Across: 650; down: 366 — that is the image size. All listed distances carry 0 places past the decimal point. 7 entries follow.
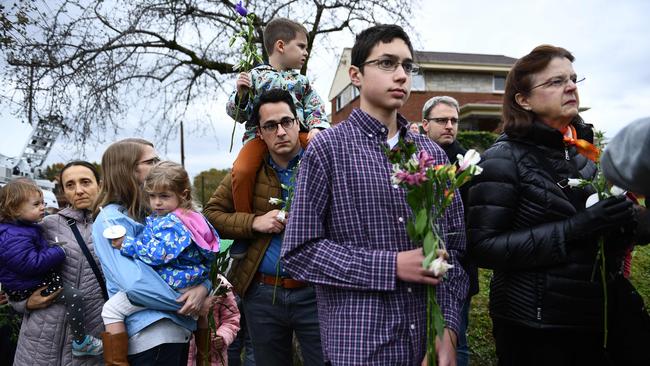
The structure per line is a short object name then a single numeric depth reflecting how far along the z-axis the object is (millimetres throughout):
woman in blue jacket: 2508
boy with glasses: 1817
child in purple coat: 3100
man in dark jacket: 4152
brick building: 28797
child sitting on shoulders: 2998
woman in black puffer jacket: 2131
